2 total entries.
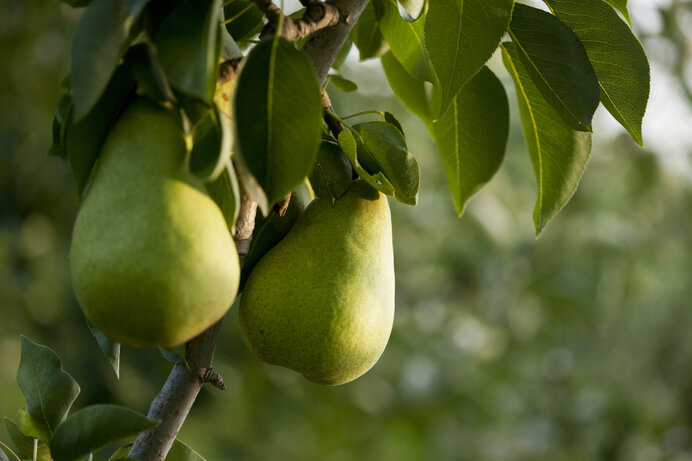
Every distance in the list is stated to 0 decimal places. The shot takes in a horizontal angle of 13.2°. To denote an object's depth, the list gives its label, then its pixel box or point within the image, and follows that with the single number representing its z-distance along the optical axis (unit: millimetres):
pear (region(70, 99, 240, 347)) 1267
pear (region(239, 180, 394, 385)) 1385
